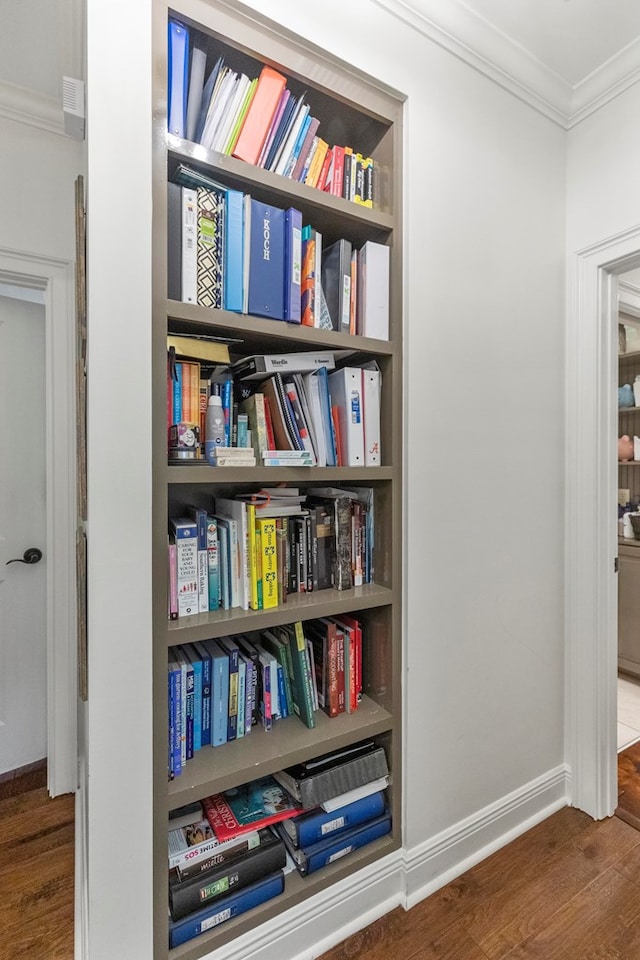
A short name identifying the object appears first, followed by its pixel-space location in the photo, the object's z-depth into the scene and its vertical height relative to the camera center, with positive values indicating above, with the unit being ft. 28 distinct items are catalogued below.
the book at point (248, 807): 3.85 -2.98
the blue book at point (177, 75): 3.38 +3.03
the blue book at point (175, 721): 3.48 -1.92
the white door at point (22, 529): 6.15 -0.75
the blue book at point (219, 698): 3.76 -1.87
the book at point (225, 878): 3.49 -3.26
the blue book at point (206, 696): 3.73 -1.84
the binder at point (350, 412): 4.23 +0.58
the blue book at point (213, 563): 3.79 -0.75
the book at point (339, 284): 4.20 +1.77
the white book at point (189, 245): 3.43 +1.75
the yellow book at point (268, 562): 3.86 -0.75
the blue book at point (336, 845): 4.00 -3.39
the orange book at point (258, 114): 3.74 +2.99
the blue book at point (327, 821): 4.02 -3.17
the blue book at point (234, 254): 3.59 +1.77
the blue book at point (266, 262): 3.71 +1.77
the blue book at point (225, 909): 3.46 -3.47
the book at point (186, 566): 3.58 -0.73
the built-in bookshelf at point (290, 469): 3.29 +0.08
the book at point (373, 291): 4.25 +1.73
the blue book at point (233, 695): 3.86 -1.89
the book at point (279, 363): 3.91 +0.98
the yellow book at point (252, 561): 3.81 -0.74
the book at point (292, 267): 3.87 +1.78
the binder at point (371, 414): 4.33 +0.58
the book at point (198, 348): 3.53 +1.02
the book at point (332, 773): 3.98 -2.73
